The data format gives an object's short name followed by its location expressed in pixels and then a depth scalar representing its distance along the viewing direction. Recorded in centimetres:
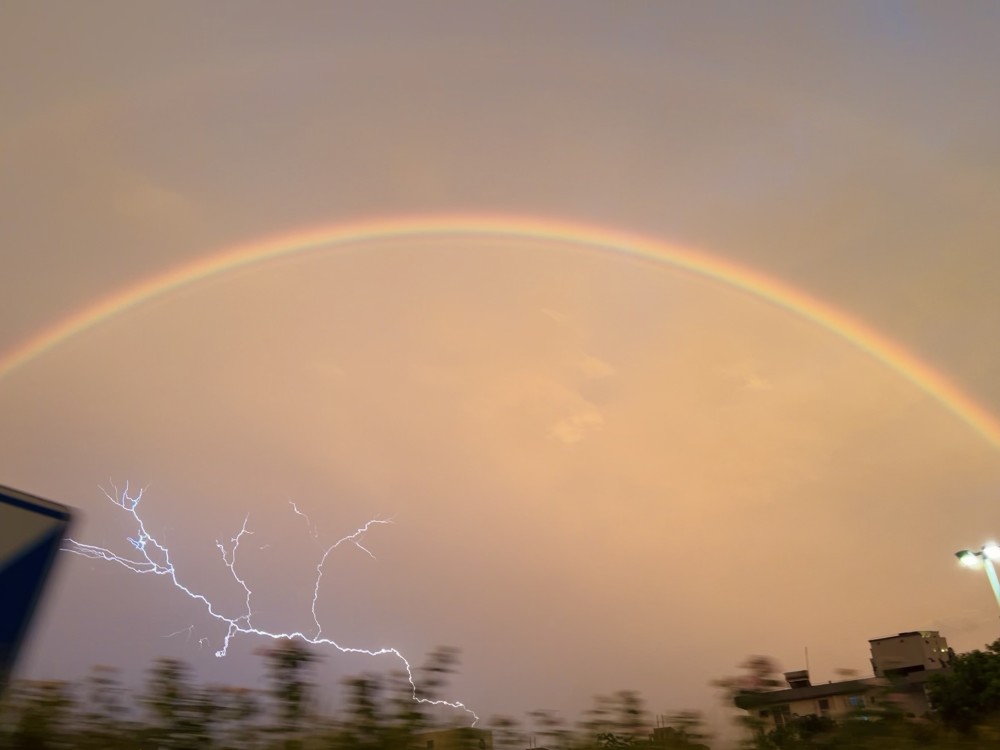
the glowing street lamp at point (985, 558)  1655
